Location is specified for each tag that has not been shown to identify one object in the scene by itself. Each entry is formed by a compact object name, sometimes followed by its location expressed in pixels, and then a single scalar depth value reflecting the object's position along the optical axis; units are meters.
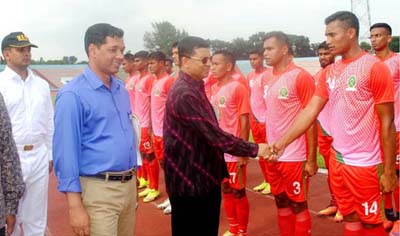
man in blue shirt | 2.55
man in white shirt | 4.07
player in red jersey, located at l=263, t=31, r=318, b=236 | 4.08
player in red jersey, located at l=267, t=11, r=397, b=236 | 3.18
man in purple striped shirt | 3.05
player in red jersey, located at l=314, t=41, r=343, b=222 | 5.42
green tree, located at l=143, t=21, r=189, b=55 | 57.69
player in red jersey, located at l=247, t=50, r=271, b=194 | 6.98
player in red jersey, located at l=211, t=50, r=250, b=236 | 4.68
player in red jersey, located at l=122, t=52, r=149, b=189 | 7.65
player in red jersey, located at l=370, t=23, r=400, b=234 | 4.82
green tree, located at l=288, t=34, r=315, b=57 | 31.87
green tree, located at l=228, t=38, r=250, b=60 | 41.72
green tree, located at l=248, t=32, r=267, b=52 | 35.53
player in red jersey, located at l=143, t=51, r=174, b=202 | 6.48
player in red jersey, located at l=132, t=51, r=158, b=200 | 6.99
